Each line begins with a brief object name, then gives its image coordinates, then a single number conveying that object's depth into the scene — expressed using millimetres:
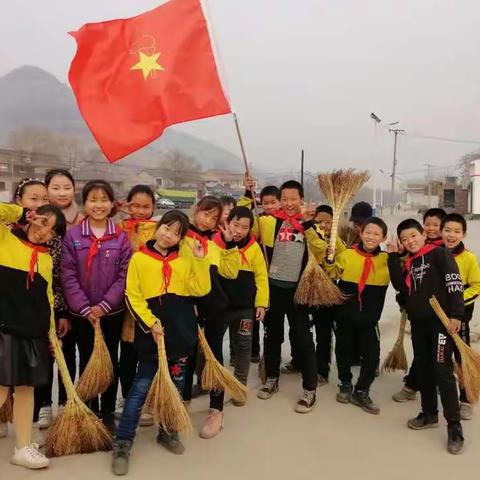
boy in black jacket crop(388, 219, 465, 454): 2828
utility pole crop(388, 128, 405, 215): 43553
